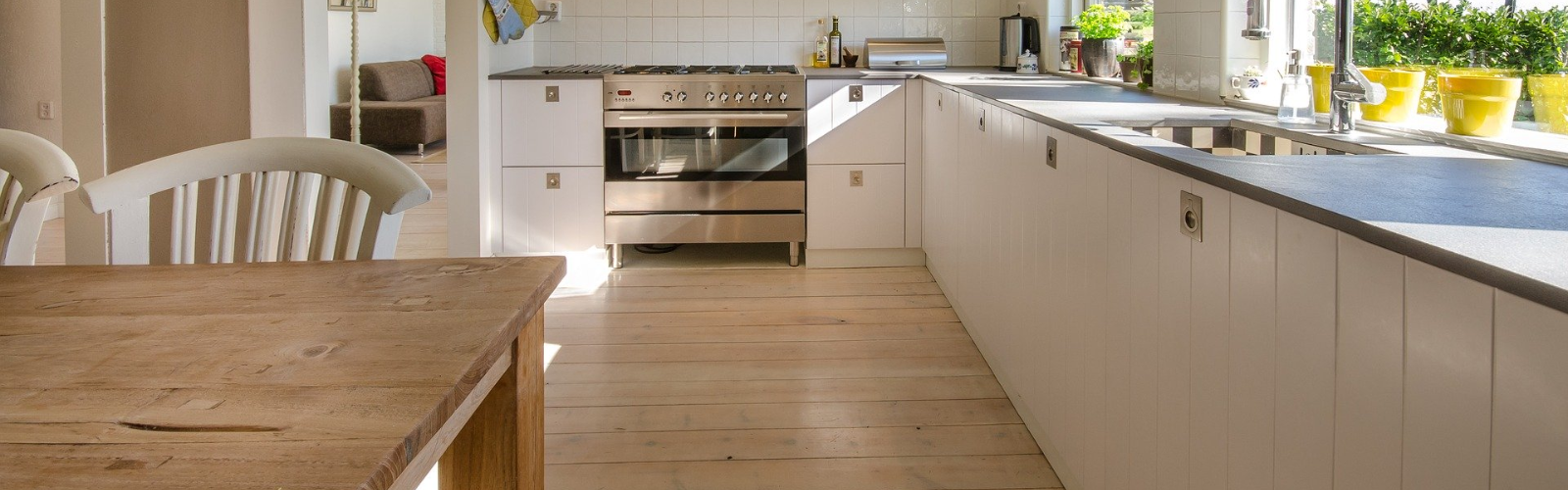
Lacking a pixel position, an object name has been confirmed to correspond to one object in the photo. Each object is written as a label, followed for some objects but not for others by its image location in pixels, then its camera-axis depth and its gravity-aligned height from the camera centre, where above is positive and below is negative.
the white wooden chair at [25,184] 1.55 -0.04
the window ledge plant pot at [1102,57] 4.09 +0.32
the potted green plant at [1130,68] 3.79 +0.26
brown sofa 8.66 +0.29
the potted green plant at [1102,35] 4.10 +0.40
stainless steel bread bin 4.95 +0.39
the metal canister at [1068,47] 4.51 +0.39
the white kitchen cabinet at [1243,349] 0.90 -0.21
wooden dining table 0.74 -0.17
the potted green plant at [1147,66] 3.59 +0.25
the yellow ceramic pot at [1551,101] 1.77 +0.07
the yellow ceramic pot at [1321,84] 2.46 +0.13
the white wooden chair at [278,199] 1.52 -0.06
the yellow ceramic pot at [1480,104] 1.82 +0.07
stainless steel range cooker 4.56 -0.01
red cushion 10.27 +0.71
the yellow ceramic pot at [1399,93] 2.18 +0.10
